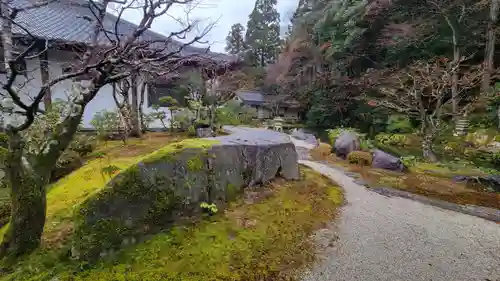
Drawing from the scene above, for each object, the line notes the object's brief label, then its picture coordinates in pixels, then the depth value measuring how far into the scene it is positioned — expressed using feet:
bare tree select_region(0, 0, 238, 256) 6.84
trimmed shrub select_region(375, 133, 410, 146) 34.19
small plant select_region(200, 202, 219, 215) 10.30
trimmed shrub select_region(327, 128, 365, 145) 39.27
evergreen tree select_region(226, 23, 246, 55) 109.70
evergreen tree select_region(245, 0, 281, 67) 101.40
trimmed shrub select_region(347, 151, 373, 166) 23.20
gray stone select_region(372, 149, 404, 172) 21.44
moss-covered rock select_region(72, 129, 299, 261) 7.41
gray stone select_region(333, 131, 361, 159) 27.40
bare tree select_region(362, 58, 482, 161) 23.16
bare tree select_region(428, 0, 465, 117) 34.22
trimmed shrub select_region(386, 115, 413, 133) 38.12
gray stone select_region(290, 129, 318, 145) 41.68
